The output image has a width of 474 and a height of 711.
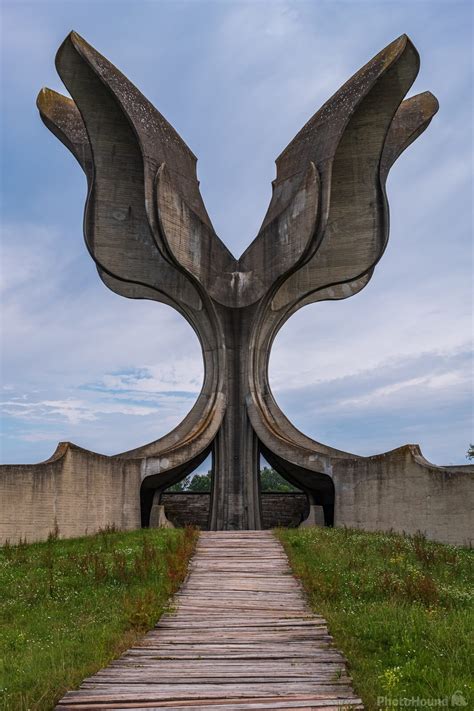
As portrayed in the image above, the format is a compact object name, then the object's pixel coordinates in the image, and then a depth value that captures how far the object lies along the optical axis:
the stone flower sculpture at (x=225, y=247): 17.55
